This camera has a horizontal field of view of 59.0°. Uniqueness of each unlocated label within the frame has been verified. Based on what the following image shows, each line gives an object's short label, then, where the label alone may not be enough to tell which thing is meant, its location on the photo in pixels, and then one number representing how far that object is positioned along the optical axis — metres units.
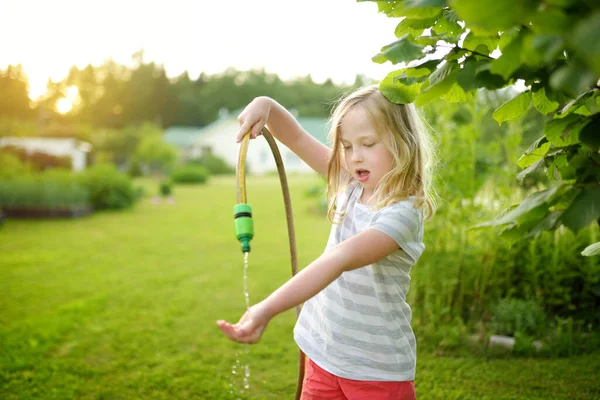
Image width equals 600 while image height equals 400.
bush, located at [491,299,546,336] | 3.98
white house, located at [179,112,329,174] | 42.50
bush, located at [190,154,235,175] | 32.19
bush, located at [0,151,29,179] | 12.80
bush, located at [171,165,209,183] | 23.33
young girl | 1.98
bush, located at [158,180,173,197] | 16.72
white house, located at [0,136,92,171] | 23.72
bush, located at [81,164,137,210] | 13.34
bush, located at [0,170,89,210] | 11.72
